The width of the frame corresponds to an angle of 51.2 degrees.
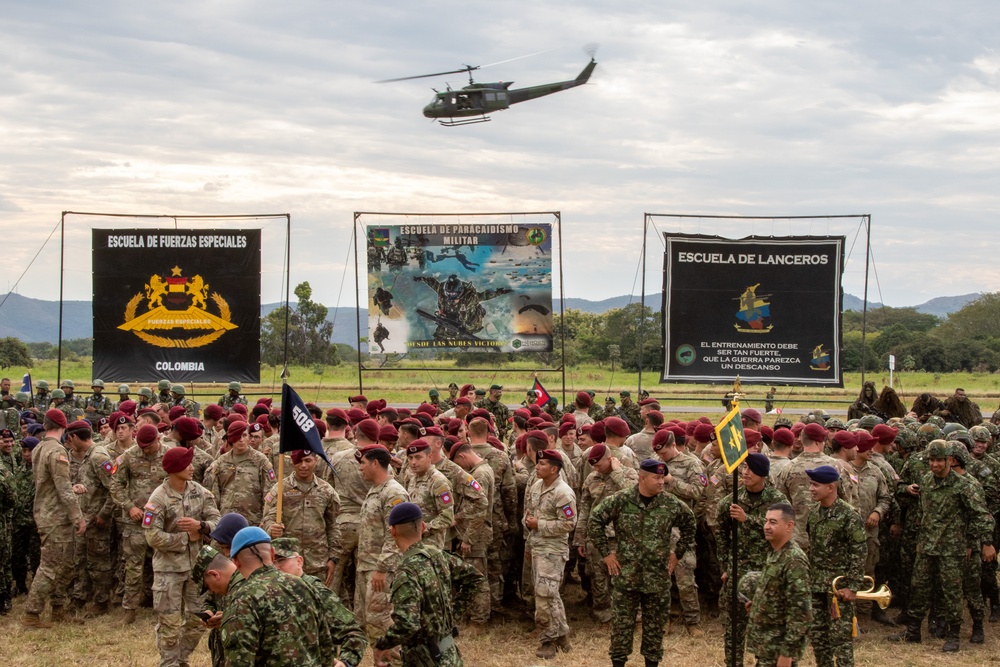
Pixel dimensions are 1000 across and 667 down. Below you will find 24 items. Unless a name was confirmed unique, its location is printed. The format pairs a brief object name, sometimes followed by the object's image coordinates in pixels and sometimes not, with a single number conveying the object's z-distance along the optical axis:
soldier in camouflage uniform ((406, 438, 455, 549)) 9.65
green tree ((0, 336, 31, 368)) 47.94
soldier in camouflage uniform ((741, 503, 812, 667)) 7.37
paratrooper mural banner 21.47
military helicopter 36.47
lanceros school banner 20.86
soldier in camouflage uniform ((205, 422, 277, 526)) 10.84
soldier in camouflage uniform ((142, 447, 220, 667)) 9.16
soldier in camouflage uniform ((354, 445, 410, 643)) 9.19
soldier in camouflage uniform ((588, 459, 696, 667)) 9.00
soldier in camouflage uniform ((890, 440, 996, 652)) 10.75
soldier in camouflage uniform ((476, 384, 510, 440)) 18.48
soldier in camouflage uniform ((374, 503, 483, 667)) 6.34
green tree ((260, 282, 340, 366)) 49.12
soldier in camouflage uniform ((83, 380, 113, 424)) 19.31
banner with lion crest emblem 21.59
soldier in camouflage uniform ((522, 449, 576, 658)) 10.04
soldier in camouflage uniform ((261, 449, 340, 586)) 9.84
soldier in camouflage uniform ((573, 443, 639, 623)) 10.51
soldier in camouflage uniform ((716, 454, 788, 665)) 9.20
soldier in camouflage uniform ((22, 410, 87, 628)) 11.33
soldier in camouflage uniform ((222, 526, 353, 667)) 5.54
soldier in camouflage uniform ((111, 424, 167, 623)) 11.06
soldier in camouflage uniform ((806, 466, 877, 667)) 8.68
